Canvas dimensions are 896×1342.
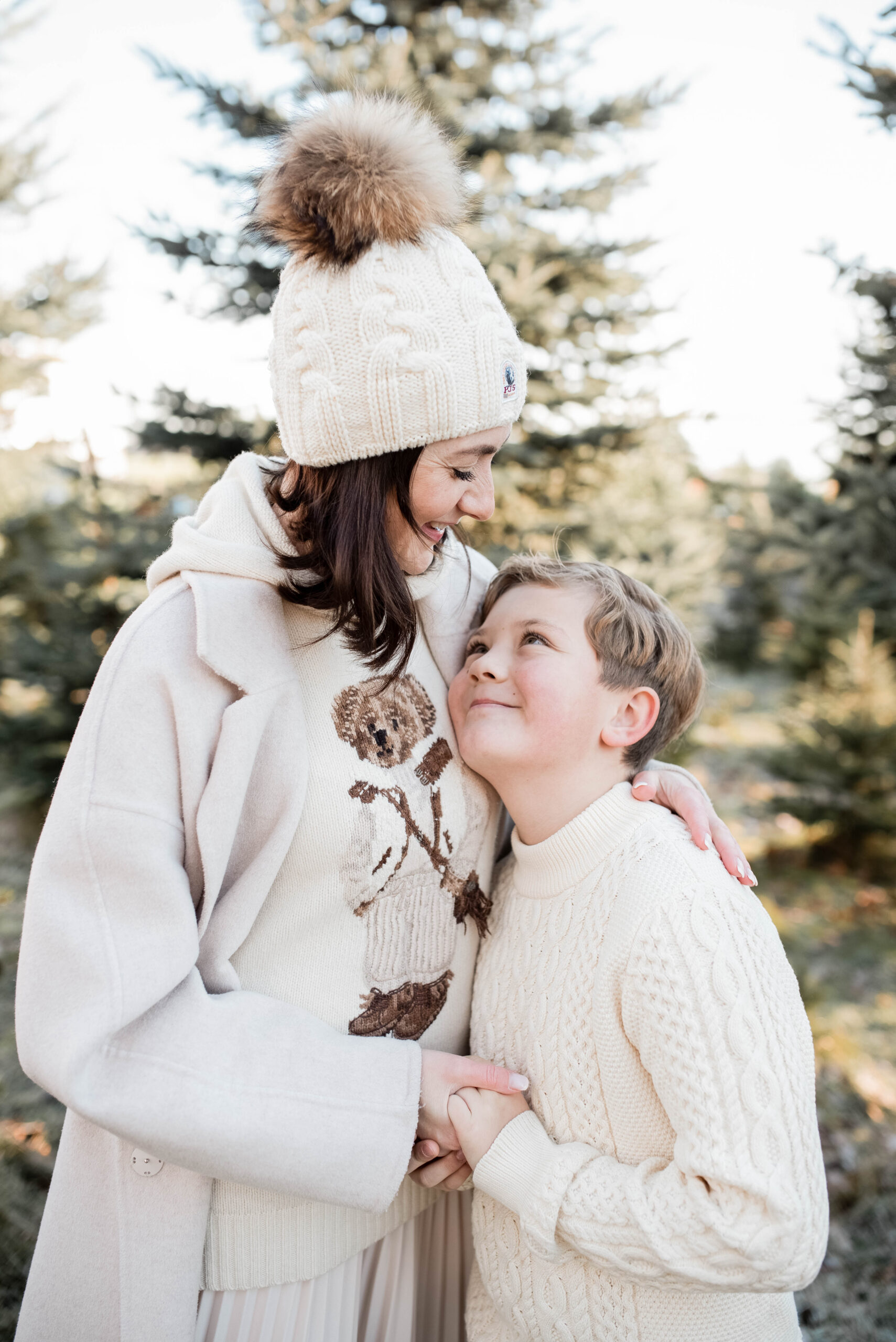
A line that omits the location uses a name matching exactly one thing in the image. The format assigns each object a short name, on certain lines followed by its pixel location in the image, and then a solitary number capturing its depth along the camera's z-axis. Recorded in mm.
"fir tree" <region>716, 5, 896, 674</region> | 3428
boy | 1291
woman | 1252
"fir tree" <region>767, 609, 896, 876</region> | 6035
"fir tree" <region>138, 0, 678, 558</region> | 5102
